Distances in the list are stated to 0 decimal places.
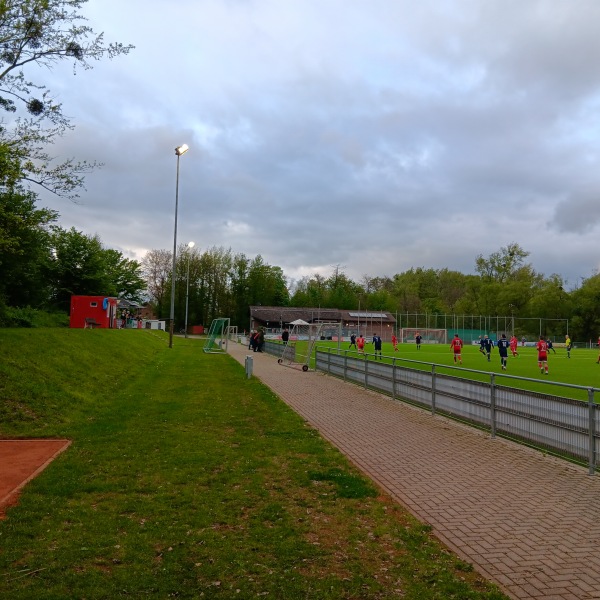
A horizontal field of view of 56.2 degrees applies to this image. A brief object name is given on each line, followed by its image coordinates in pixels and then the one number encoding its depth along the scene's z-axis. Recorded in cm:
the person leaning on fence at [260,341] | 3697
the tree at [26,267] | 2148
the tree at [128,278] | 8694
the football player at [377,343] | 3700
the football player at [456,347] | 2961
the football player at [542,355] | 2405
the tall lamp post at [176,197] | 3597
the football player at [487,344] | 3364
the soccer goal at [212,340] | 3610
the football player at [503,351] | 2612
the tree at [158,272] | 9000
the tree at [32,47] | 1200
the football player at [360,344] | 3659
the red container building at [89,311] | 3656
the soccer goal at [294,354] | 2399
